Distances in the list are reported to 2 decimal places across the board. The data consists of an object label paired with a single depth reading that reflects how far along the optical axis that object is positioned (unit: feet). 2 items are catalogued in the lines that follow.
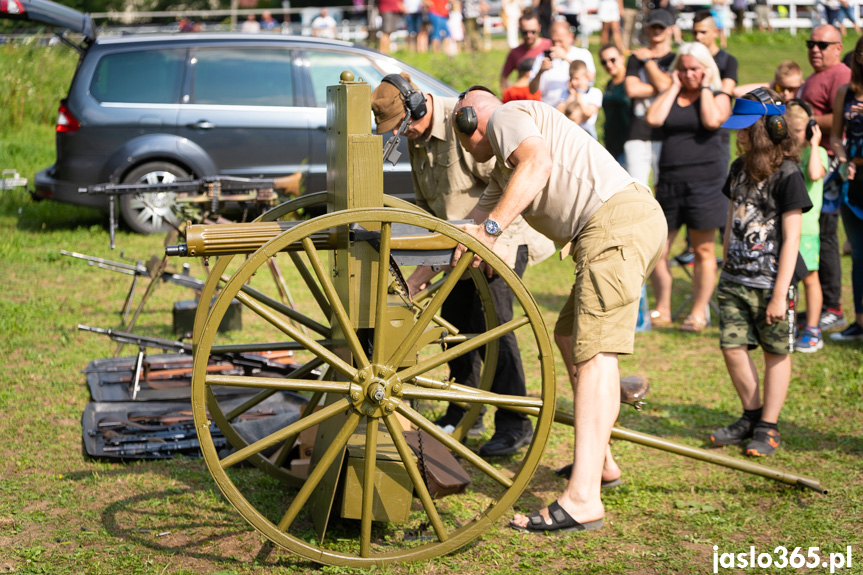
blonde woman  22.62
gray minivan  30.81
